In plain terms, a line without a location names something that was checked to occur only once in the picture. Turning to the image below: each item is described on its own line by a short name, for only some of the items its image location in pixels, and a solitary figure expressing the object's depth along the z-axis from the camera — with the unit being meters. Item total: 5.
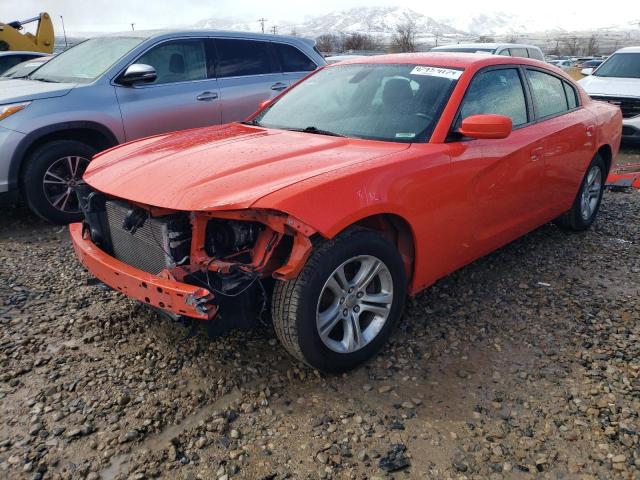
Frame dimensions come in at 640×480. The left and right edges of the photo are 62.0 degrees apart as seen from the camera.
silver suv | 4.78
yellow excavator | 13.57
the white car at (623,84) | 8.46
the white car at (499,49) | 10.00
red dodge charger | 2.47
